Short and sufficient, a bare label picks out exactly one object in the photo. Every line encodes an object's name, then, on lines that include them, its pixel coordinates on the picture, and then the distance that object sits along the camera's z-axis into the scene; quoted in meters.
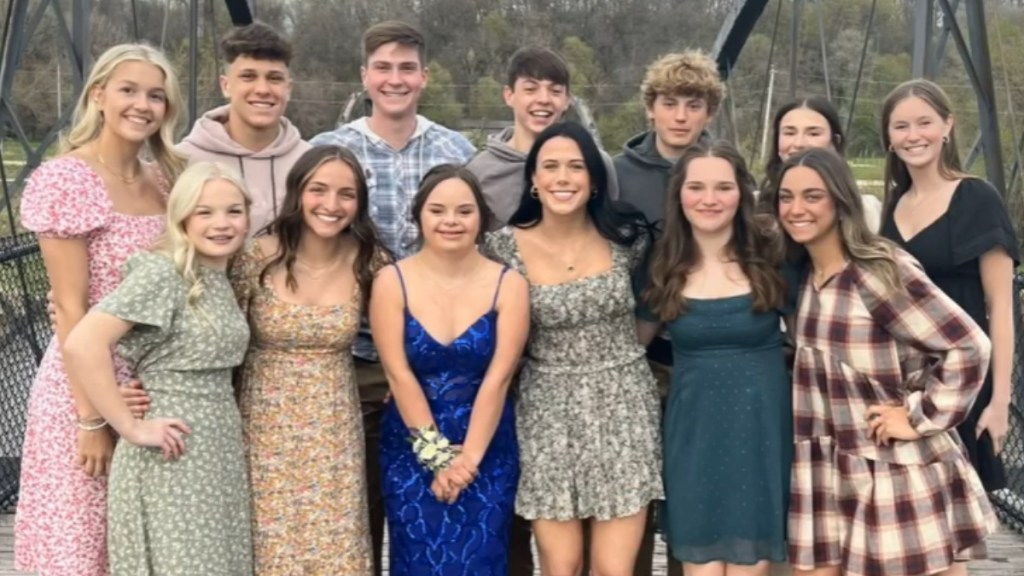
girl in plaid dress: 2.63
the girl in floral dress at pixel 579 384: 2.78
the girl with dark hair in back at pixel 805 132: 3.10
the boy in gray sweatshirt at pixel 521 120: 3.17
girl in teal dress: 2.75
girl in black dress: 2.84
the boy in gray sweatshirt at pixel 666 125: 3.18
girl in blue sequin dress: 2.71
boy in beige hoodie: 3.02
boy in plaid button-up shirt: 3.15
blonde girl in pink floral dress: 2.60
